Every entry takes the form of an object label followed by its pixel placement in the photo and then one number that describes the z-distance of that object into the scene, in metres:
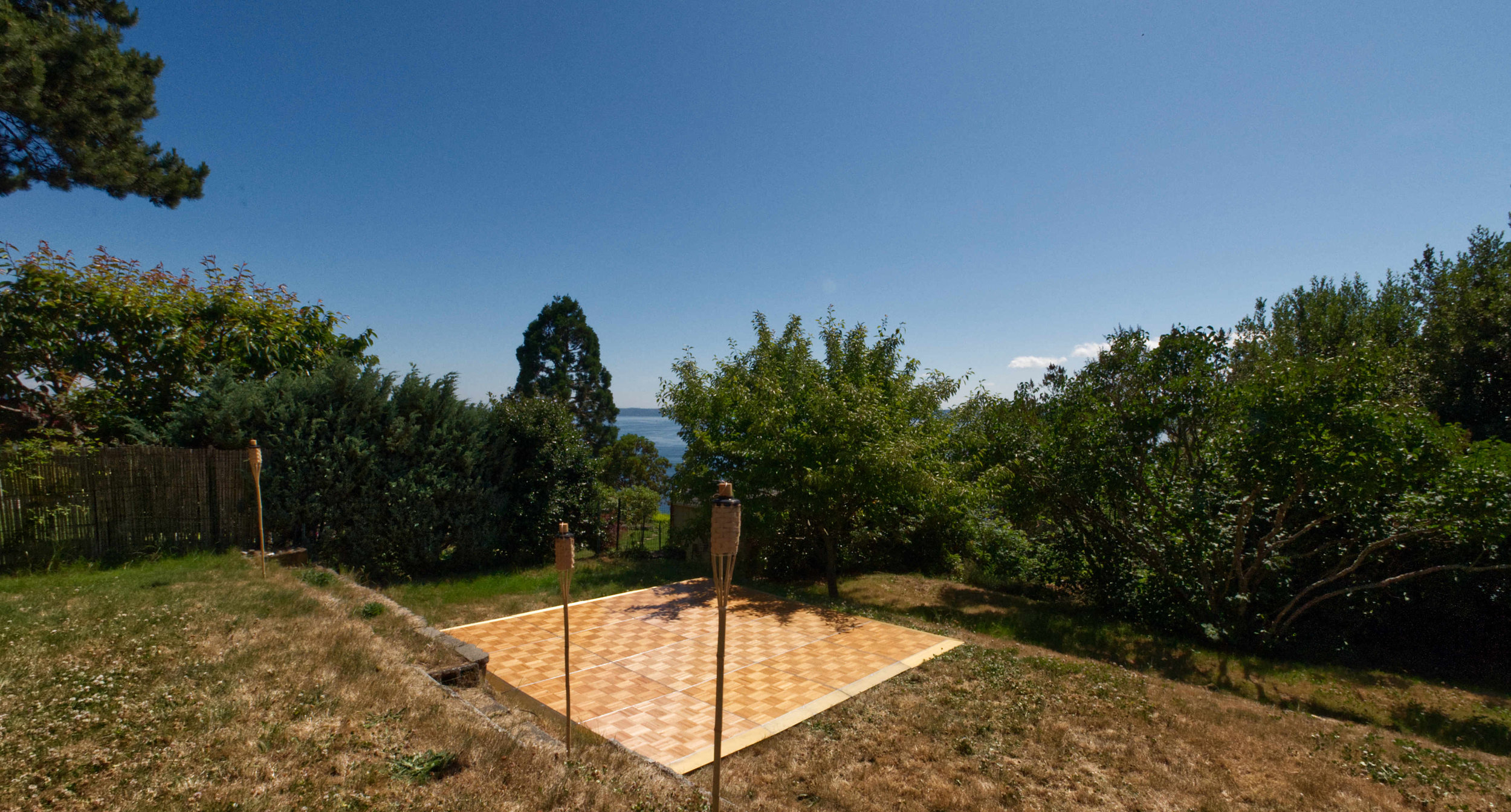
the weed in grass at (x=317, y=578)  7.11
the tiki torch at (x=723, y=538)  2.82
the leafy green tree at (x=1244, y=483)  6.02
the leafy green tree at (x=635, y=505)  14.30
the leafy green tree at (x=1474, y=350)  9.26
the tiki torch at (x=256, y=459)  6.41
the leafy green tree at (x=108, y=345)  7.77
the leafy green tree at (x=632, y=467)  22.67
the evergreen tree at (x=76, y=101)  4.86
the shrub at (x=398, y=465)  8.48
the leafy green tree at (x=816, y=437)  8.75
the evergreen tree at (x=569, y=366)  30.39
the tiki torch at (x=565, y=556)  3.57
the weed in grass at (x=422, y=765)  2.92
